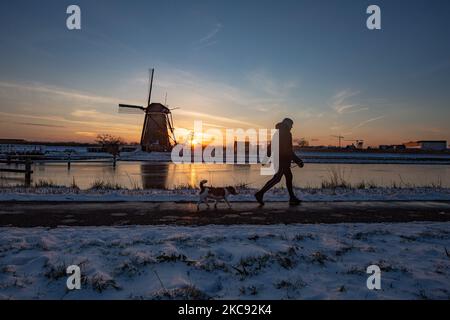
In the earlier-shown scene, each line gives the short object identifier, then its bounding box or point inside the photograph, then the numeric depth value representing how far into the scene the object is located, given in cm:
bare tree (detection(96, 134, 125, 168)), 7399
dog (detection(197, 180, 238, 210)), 789
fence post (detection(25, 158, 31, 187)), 1473
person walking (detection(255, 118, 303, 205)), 865
